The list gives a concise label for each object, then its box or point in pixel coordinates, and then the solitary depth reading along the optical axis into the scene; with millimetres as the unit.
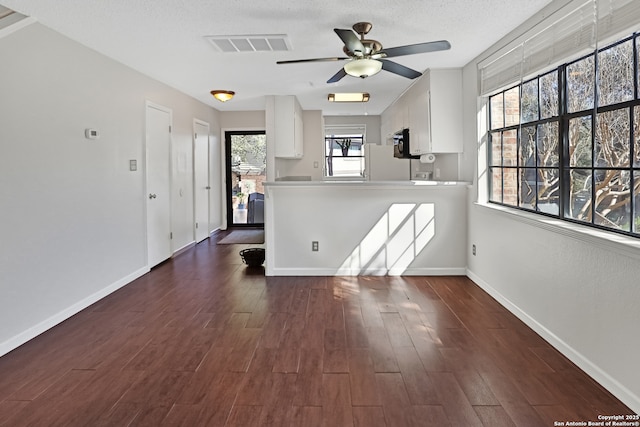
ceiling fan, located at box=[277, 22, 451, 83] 2883
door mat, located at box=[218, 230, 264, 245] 6863
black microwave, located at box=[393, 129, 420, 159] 5594
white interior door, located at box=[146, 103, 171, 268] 4973
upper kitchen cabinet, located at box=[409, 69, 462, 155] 4512
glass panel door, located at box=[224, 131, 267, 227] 8242
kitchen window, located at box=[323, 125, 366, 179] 8281
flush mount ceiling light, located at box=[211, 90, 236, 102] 5712
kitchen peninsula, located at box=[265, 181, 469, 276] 4551
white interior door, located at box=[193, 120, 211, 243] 6691
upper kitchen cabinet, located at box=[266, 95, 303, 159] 6164
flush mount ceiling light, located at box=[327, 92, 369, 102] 6082
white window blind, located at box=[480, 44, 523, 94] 3248
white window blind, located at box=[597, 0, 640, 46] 2004
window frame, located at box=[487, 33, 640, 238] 2131
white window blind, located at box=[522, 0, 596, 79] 2369
